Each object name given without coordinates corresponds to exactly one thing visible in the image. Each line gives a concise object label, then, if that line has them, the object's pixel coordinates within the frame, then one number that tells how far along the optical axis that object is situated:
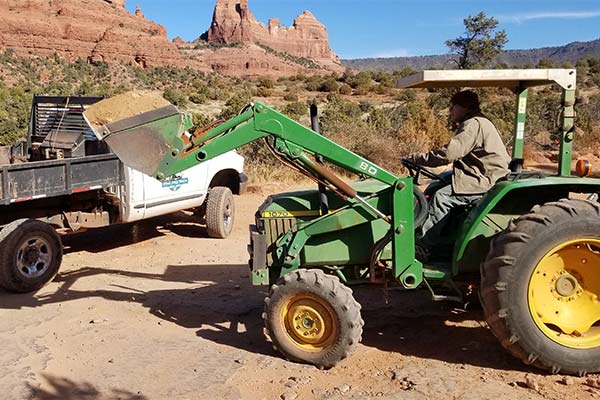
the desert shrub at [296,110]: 22.59
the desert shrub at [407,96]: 29.13
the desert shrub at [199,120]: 16.72
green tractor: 3.88
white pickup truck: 6.32
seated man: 4.50
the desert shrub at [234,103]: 19.97
